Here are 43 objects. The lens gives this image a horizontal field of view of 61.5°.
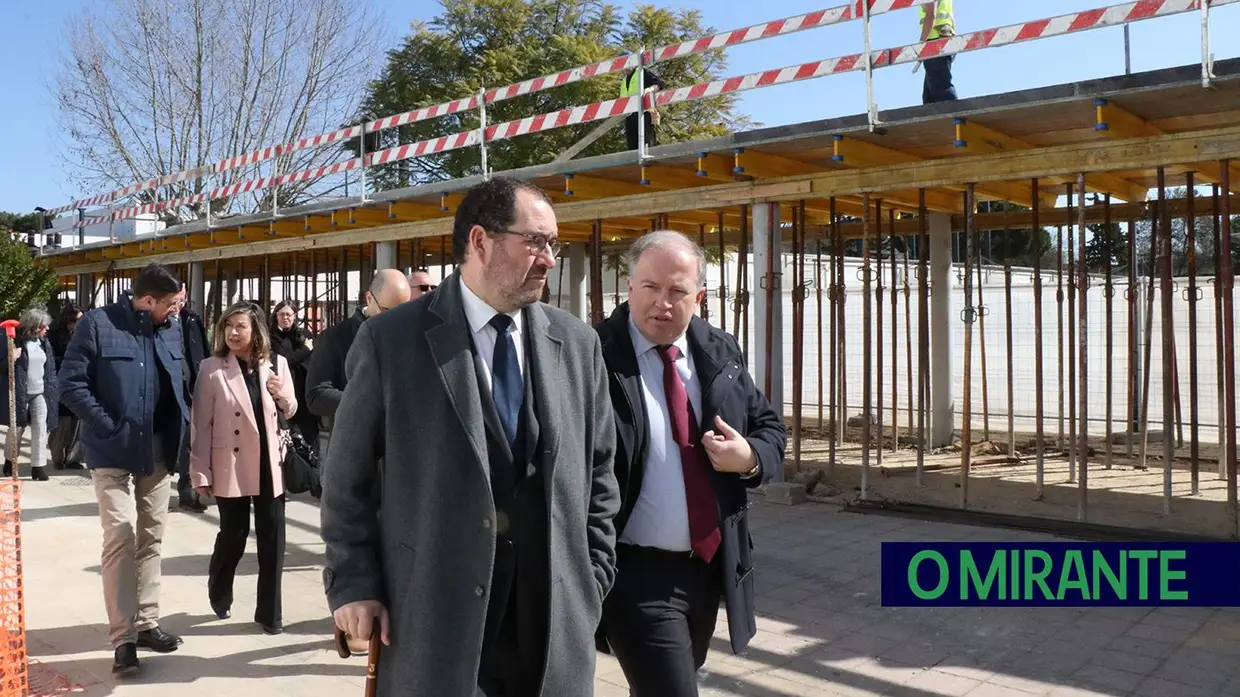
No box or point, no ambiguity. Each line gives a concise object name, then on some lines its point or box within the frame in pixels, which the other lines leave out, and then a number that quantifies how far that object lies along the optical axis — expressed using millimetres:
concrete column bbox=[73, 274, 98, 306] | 21641
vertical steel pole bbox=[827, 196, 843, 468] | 9414
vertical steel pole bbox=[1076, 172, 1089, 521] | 7375
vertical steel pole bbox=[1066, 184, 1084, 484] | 8320
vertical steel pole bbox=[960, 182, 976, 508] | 8062
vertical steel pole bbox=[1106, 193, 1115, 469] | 9188
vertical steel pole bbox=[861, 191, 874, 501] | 8625
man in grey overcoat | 2139
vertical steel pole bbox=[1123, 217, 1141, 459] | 8938
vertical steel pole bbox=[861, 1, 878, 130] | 7215
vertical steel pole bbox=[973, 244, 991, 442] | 9245
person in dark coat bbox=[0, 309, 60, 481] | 10102
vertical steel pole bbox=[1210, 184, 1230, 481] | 7524
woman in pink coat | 5191
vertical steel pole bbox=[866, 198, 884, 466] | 9961
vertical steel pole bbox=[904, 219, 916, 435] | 10961
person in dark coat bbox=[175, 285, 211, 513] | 5219
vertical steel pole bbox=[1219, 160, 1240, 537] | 6855
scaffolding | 6914
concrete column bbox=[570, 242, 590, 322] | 13344
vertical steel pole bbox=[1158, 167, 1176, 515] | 7250
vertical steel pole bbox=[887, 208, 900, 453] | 10320
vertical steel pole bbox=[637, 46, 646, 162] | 8453
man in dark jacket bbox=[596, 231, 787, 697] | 2760
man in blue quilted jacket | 4660
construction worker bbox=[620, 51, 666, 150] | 9312
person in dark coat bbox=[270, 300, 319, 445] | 7629
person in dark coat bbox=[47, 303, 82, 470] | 10938
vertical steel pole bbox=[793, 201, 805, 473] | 9273
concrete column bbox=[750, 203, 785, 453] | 9008
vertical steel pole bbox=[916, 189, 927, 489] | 8805
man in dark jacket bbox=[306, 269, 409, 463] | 4867
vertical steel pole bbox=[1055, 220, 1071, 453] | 9328
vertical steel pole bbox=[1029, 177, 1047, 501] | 7965
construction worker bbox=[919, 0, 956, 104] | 8164
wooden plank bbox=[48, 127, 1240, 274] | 6922
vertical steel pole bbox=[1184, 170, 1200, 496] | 7527
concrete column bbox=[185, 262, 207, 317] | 17484
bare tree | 23328
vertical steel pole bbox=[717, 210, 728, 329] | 10409
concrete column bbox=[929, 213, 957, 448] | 11055
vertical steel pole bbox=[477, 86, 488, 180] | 9789
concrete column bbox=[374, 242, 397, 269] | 13180
